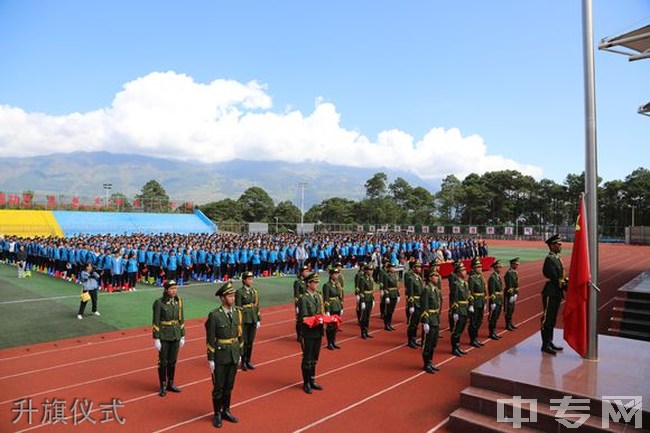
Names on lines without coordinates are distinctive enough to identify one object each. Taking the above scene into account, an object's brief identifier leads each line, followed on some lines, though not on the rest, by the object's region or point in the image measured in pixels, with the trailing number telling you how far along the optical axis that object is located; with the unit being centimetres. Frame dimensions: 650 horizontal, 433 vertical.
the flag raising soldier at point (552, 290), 746
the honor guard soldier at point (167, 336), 675
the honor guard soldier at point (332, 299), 928
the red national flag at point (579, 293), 675
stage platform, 523
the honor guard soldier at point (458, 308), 872
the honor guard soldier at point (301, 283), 937
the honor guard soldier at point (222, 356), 576
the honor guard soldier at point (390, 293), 1114
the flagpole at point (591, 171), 668
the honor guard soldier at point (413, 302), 948
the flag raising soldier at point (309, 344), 684
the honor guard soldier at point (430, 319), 782
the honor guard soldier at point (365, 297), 1027
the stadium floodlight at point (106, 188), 4594
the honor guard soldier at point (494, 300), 1026
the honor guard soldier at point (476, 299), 946
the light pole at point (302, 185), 5386
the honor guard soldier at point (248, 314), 795
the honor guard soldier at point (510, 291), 1085
